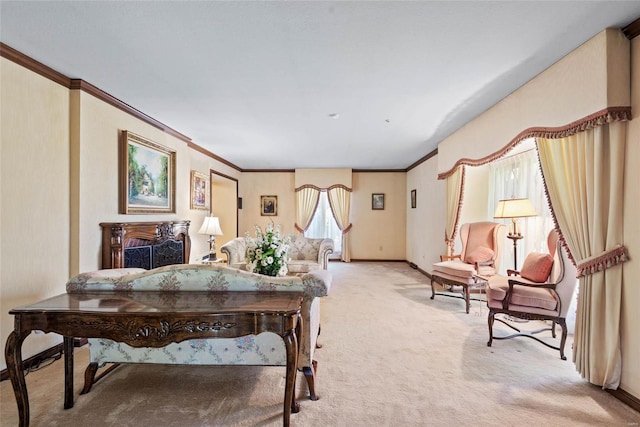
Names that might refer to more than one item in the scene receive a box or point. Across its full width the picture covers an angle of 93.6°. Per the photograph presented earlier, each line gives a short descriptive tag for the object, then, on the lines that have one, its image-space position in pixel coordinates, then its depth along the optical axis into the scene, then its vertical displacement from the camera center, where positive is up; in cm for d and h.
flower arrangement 303 -41
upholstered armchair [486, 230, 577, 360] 274 -76
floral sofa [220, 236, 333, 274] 516 -73
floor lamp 358 +3
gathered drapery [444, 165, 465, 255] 469 +18
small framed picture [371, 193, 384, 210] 835 +41
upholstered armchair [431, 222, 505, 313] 409 -68
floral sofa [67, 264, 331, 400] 206 -78
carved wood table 167 -61
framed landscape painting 348 +50
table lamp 512 -25
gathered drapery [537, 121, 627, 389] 211 -18
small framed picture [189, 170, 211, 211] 536 +43
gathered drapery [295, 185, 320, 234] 814 +27
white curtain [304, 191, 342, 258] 830 -31
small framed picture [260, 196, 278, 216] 841 +23
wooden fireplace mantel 323 -27
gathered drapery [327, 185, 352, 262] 812 +16
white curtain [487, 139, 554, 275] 385 +29
